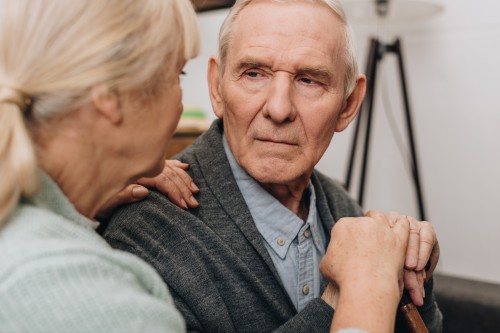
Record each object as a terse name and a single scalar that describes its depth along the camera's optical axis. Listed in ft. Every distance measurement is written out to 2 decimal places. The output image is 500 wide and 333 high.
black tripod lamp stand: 8.96
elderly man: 3.76
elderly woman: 2.21
